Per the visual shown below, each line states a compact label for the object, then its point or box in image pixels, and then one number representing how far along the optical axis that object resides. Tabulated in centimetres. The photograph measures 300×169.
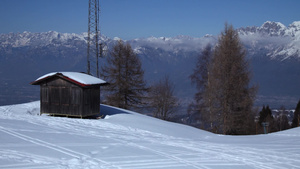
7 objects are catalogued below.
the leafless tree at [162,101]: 3294
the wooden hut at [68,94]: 1966
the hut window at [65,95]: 1991
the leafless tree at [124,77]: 2970
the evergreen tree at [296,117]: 5903
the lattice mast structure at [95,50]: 2964
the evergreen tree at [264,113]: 6846
